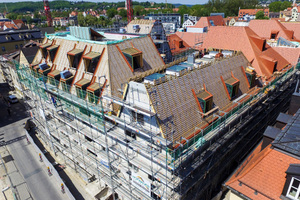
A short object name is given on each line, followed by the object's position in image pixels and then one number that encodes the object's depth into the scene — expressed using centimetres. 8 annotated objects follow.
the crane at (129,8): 10759
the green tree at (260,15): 12462
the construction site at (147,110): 1652
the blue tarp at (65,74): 2400
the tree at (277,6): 19782
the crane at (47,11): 11874
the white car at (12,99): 4984
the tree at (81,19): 14762
